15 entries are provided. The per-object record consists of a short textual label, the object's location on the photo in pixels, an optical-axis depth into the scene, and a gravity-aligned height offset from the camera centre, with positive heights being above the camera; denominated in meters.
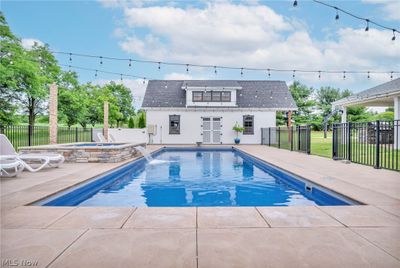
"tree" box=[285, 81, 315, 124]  32.16 +4.08
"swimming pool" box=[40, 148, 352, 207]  4.64 -1.18
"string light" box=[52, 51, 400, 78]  11.67 +3.28
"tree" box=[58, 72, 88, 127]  21.45 +2.78
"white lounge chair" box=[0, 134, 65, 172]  5.80 -0.56
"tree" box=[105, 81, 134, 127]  33.94 +4.46
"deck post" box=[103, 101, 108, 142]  13.91 +0.65
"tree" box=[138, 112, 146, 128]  21.72 +0.94
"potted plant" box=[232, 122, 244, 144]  18.44 +0.32
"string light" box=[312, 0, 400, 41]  6.96 +2.98
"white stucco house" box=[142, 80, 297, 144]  19.03 +1.20
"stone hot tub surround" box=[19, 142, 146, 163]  8.09 -0.60
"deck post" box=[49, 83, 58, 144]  9.29 +0.64
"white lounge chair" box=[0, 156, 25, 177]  5.29 -0.66
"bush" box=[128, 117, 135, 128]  21.41 +0.76
